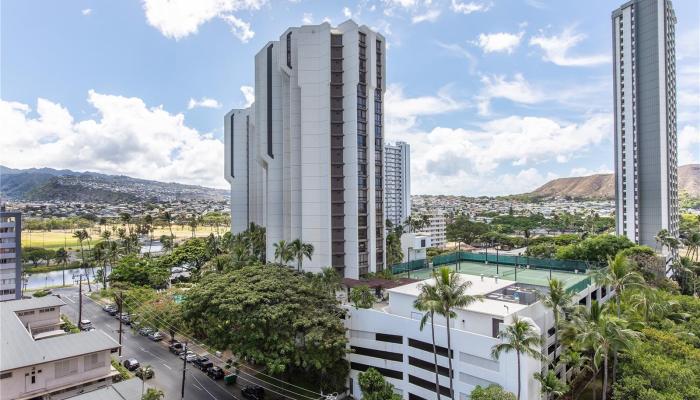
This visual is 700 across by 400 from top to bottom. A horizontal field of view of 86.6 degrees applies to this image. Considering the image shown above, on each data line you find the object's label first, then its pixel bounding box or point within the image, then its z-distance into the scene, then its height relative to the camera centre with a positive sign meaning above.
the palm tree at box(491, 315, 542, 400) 23.09 -8.63
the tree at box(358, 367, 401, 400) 29.08 -14.52
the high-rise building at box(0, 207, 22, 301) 57.78 -7.66
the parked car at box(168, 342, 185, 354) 43.72 -16.89
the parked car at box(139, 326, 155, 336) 48.88 -16.59
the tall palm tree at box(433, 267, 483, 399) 24.81 -6.09
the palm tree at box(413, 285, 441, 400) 25.07 -6.61
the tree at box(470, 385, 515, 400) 23.81 -12.38
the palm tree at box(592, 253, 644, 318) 31.38 -6.33
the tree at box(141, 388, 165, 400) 25.44 -13.07
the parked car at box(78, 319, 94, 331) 50.18 -16.54
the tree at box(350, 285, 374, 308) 35.12 -8.94
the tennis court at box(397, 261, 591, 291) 40.88 -8.54
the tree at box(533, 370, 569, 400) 25.47 -12.51
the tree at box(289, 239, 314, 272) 48.91 -5.81
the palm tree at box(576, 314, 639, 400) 24.12 -8.69
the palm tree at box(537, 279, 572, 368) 27.03 -7.09
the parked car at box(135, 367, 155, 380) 36.19 -16.58
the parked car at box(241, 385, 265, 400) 33.44 -17.03
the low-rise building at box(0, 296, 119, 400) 26.86 -11.93
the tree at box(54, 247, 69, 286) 101.39 -13.45
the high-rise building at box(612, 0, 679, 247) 73.31 +17.02
